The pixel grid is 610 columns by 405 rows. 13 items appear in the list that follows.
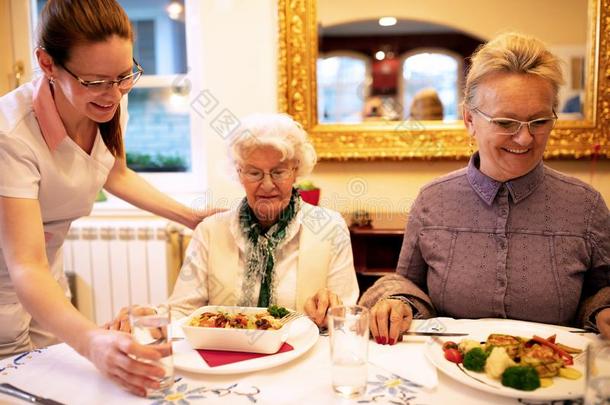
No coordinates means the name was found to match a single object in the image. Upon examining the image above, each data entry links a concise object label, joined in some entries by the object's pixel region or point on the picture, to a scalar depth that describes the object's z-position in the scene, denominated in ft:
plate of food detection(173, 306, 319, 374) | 3.63
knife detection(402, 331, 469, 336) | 4.06
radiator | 9.18
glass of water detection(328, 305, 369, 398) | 3.32
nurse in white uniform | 3.53
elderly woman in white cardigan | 5.49
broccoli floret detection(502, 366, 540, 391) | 3.17
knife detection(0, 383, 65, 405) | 3.22
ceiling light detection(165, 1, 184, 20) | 10.01
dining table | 3.27
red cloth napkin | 3.70
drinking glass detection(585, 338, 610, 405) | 2.76
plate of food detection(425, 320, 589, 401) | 3.18
